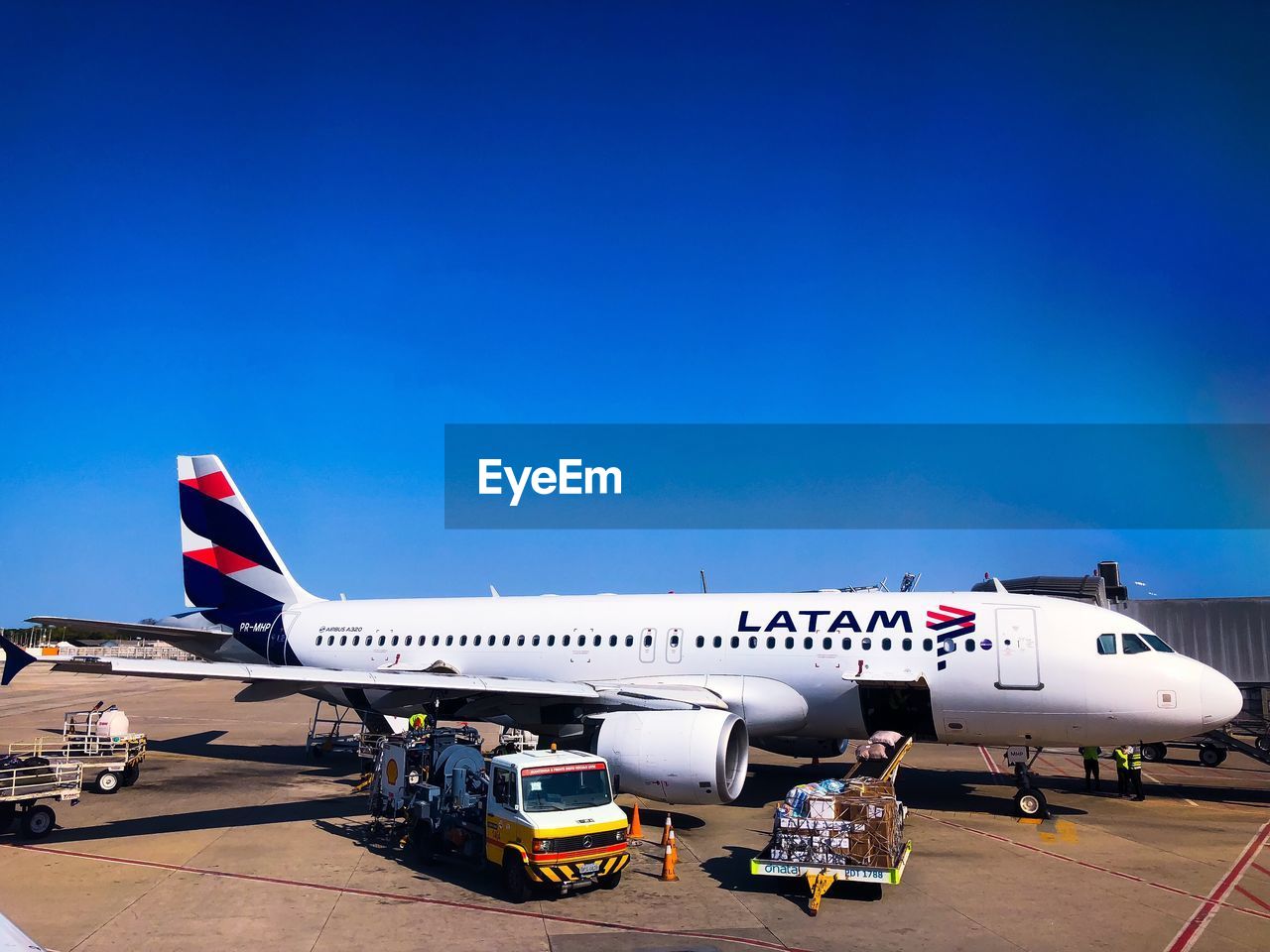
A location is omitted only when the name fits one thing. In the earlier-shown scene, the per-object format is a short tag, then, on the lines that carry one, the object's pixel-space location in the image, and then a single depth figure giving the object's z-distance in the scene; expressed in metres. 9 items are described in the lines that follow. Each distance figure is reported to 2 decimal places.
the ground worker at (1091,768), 23.77
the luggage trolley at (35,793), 17.05
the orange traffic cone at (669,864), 14.56
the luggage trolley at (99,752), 22.22
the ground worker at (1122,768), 22.81
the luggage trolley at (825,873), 13.25
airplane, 18.19
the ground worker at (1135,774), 22.66
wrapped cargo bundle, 13.62
